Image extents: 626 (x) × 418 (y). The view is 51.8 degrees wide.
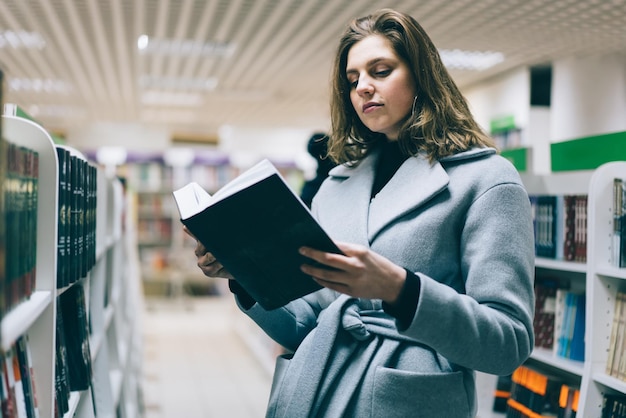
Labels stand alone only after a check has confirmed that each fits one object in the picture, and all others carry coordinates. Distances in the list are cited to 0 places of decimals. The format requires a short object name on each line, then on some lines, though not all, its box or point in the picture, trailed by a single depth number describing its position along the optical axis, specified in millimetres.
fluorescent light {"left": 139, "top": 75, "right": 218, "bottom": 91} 8438
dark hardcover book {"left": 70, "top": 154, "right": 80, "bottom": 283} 1586
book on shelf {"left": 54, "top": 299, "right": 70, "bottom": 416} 1542
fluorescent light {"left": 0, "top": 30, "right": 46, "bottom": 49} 6078
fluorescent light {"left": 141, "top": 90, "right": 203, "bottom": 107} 9578
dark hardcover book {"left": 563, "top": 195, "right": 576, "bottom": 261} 2666
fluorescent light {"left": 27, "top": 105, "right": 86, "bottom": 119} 10547
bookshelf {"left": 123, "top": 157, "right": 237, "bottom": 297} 9992
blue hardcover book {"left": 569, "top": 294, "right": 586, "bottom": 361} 2605
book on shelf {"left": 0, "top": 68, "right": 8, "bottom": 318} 744
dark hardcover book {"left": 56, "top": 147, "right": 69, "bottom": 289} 1442
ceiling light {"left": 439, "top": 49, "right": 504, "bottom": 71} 6742
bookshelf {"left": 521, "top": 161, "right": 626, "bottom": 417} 2250
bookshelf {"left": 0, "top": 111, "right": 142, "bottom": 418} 1324
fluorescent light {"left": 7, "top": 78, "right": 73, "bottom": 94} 8430
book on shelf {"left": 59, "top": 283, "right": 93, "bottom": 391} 1773
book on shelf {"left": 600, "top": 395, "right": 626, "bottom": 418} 2197
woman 1074
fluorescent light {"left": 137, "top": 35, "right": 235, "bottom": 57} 6430
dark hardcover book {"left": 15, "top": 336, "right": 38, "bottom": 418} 1247
